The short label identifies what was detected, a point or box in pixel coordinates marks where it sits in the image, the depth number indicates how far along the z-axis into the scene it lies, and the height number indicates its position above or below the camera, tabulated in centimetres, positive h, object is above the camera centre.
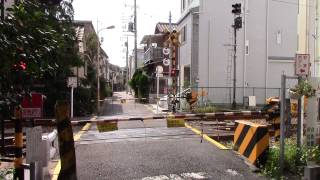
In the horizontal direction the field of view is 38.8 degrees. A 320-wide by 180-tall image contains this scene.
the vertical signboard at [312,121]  948 -73
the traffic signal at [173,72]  3122 +95
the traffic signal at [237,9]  2889 +490
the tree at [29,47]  450 +39
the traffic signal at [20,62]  457 +23
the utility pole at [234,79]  3036 +43
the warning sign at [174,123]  1283 -105
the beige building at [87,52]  3220 +369
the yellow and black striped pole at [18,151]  666 -98
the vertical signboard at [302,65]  1067 +50
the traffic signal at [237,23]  2922 +407
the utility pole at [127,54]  8735 +635
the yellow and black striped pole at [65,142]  698 -89
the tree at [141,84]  5130 +19
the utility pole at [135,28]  5905 +753
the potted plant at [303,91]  946 -10
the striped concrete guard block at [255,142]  926 -117
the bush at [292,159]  881 -147
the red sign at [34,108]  653 -33
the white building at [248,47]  3381 +299
